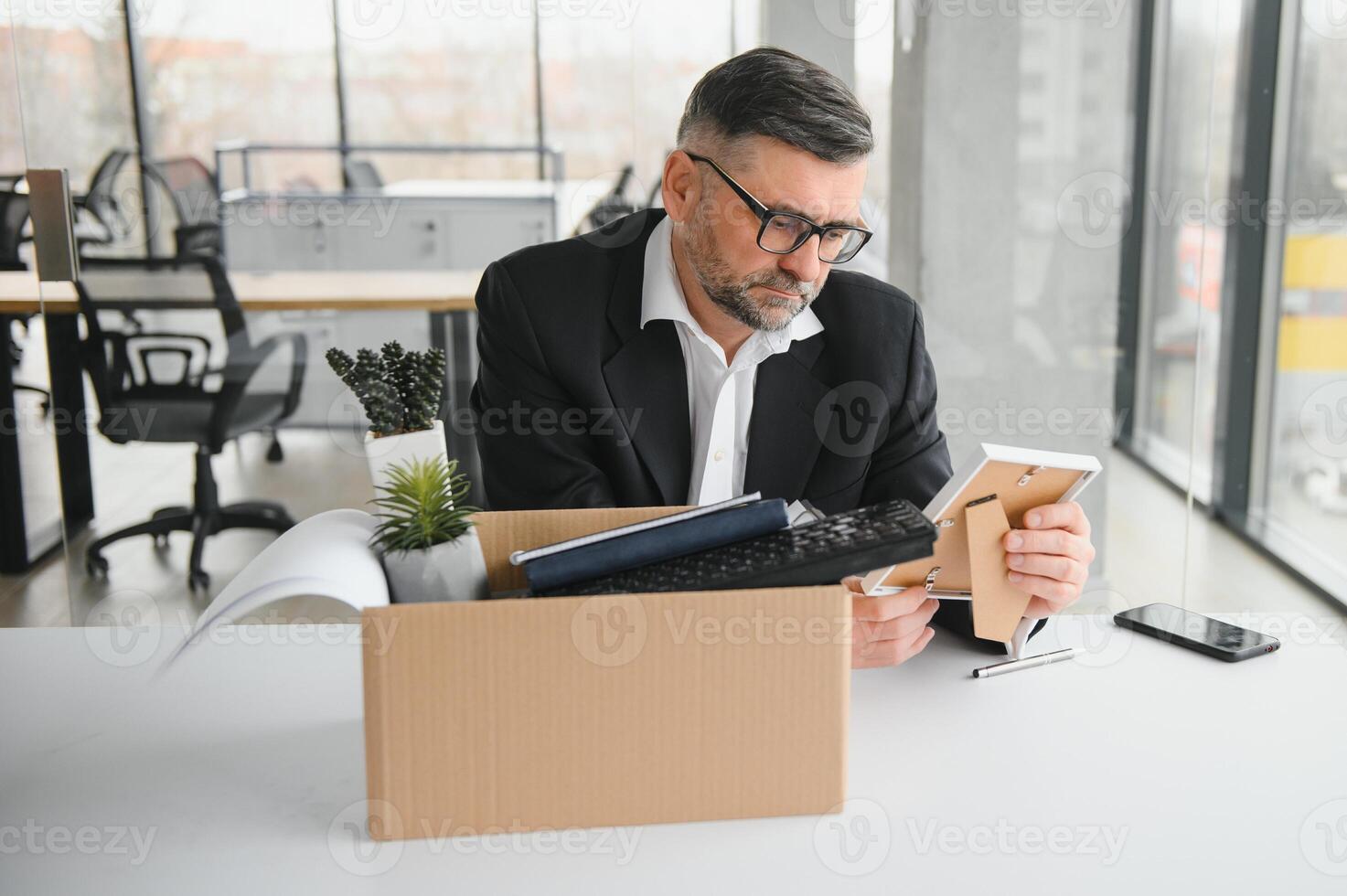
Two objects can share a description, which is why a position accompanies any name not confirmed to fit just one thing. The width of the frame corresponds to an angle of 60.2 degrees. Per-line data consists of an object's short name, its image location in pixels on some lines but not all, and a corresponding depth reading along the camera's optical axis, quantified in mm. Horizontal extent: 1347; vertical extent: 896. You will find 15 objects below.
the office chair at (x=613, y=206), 3271
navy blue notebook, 904
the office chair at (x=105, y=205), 2953
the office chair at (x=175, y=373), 3076
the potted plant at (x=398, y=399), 1053
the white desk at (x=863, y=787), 836
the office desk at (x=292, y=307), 3068
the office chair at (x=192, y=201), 2990
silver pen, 1141
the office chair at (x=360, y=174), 3158
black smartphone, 1192
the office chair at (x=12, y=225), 2930
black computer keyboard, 859
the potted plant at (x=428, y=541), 932
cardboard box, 820
